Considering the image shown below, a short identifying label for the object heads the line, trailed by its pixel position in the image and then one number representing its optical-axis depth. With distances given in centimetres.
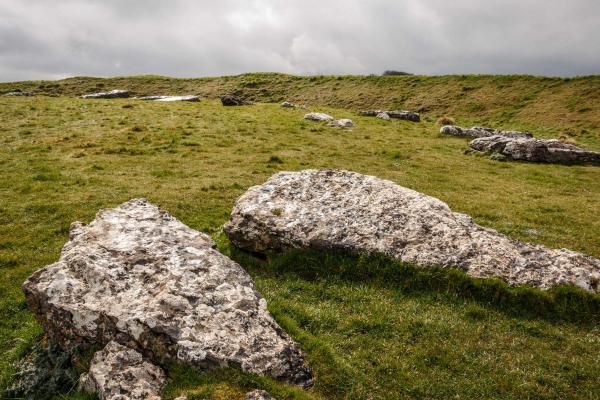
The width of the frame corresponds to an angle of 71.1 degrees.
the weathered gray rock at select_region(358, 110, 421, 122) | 5353
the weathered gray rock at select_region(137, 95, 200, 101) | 6525
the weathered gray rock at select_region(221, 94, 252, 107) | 5903
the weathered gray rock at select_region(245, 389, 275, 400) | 770
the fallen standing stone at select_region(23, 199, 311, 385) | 864
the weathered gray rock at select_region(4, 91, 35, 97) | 6791
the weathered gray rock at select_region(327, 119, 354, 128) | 4369
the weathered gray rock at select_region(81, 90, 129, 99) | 7288
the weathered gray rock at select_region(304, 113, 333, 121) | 4627
